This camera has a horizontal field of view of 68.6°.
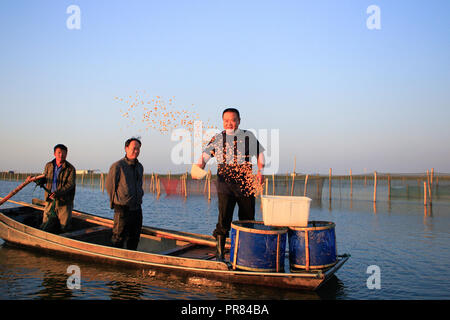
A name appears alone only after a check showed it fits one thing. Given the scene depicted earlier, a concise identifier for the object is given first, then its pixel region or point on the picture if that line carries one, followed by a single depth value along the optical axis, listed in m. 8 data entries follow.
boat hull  4.40
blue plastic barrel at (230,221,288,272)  4.28
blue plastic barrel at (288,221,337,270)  4.35
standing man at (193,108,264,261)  4.70
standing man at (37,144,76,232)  6.67
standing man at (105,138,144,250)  5.37
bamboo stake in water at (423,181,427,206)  19.99
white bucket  4.21
